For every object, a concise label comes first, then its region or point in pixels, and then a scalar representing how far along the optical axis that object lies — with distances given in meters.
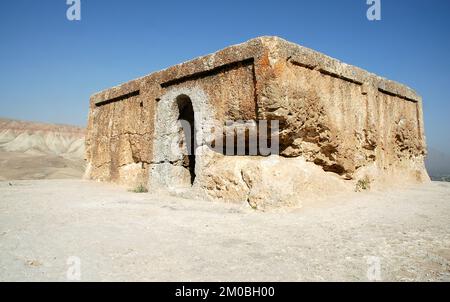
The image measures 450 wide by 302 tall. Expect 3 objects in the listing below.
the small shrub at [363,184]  6.11
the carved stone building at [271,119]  5.02
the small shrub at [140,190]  7.02
